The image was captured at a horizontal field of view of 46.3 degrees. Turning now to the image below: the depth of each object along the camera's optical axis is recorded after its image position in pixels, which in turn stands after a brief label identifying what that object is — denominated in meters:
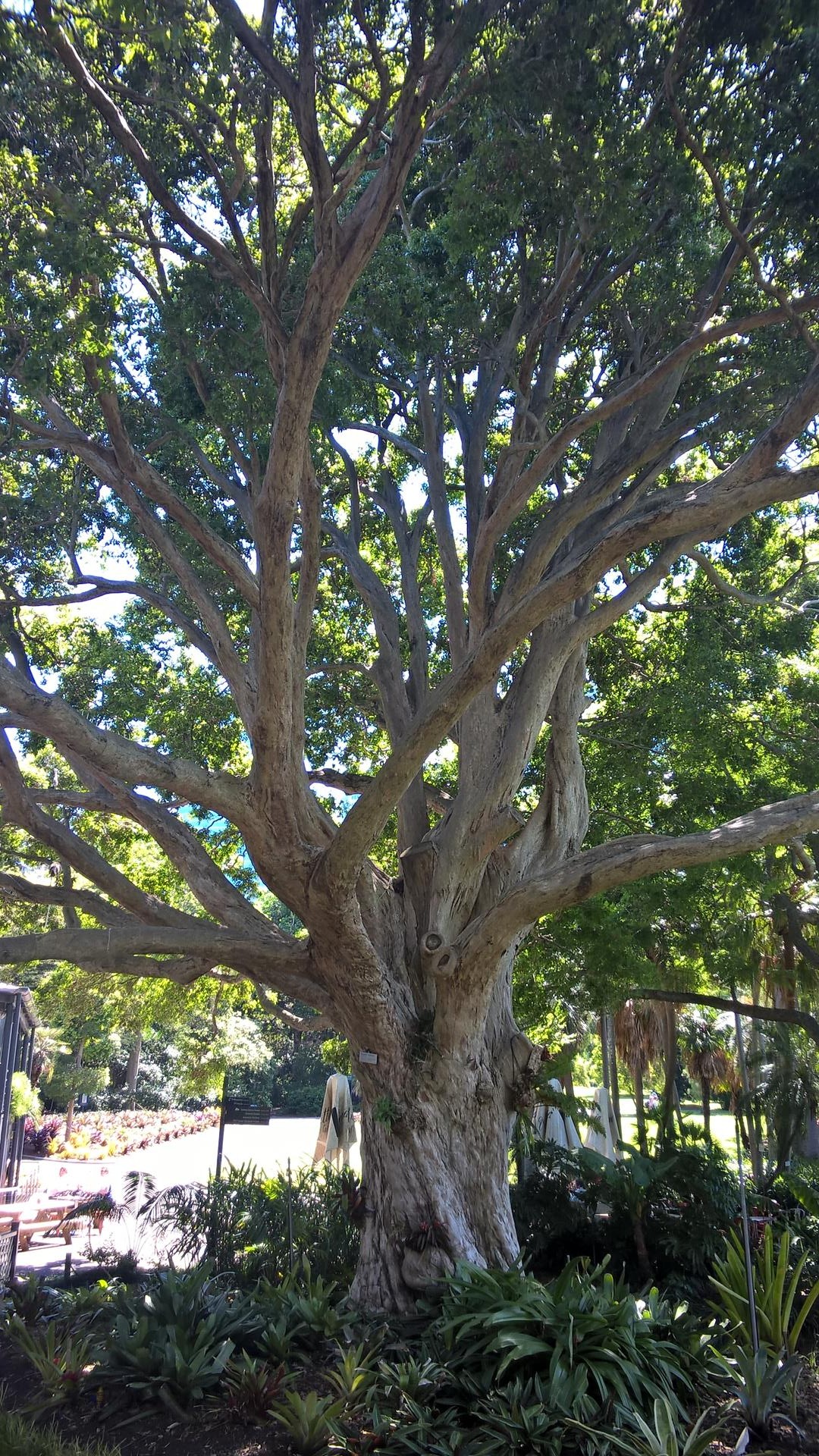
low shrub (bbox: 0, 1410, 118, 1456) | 4.89
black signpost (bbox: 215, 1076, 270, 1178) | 10.29
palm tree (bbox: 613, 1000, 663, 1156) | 20.95
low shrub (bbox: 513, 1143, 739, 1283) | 9.08
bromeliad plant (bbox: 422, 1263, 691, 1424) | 5.54
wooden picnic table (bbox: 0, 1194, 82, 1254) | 11.35
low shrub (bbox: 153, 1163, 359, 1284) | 9.19
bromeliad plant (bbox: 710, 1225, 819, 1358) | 6.47
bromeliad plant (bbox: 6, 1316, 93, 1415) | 6.02
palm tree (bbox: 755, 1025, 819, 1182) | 13.11
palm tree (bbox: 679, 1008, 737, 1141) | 17.36
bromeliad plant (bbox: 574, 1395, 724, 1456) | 4.77
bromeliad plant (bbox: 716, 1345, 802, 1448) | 5.54
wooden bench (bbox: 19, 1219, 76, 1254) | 12.27
